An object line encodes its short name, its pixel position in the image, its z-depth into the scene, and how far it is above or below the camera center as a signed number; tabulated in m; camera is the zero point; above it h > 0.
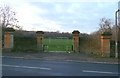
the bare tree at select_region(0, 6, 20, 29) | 13.09 +2.87
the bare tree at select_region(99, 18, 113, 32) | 18.04 +2.76
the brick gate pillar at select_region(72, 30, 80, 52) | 9.28 -0.27
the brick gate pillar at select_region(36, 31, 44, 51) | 9.13 -0.14
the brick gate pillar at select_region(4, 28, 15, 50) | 8.70 +0.07
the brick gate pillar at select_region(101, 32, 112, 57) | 7.96 -0.42
